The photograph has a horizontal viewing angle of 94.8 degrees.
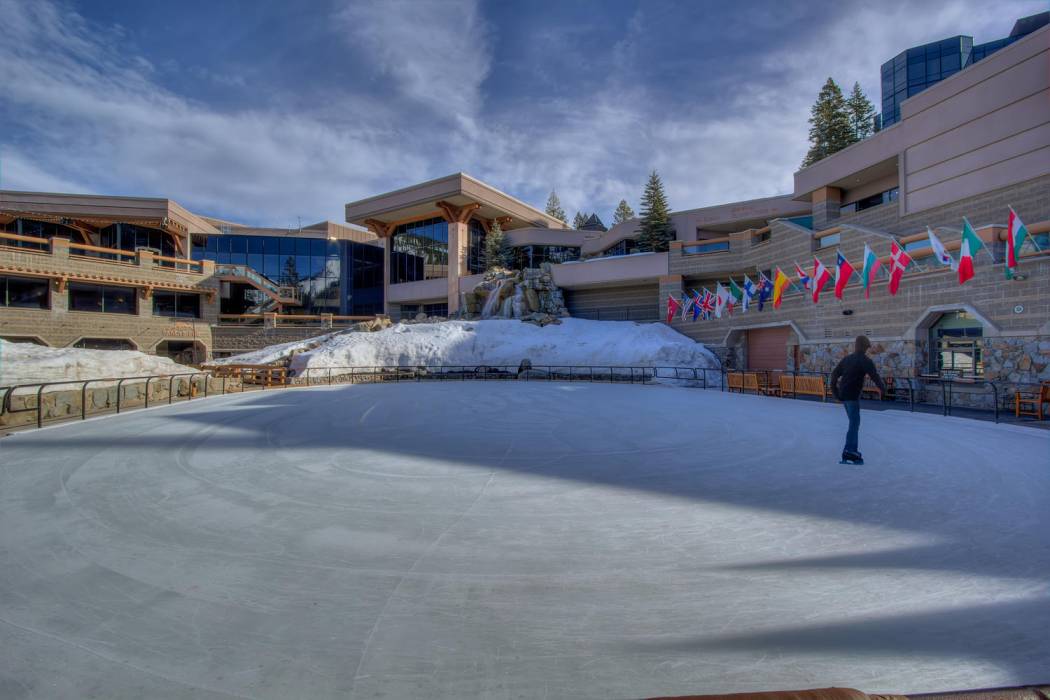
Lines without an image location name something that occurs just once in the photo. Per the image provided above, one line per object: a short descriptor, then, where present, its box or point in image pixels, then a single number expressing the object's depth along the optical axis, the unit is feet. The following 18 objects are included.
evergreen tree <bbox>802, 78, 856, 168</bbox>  118.83
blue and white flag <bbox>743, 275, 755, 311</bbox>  73.32
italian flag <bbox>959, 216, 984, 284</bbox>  42.83
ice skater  21.49
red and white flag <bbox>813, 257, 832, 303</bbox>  60.03
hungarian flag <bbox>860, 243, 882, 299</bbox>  53.31
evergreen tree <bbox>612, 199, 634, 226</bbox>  217.15
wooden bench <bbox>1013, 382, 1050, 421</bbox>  35.75
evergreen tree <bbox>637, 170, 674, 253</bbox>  131.44
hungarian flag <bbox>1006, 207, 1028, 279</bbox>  41.01
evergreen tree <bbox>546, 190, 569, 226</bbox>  262.26
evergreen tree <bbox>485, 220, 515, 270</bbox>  147.43
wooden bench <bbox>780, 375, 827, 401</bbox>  49.39
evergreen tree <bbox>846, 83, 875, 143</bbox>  124.77
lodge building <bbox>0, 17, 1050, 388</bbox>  48.73
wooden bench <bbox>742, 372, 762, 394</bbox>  57.00
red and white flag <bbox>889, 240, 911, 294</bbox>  49.67
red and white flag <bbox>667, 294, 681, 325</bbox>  99.86
